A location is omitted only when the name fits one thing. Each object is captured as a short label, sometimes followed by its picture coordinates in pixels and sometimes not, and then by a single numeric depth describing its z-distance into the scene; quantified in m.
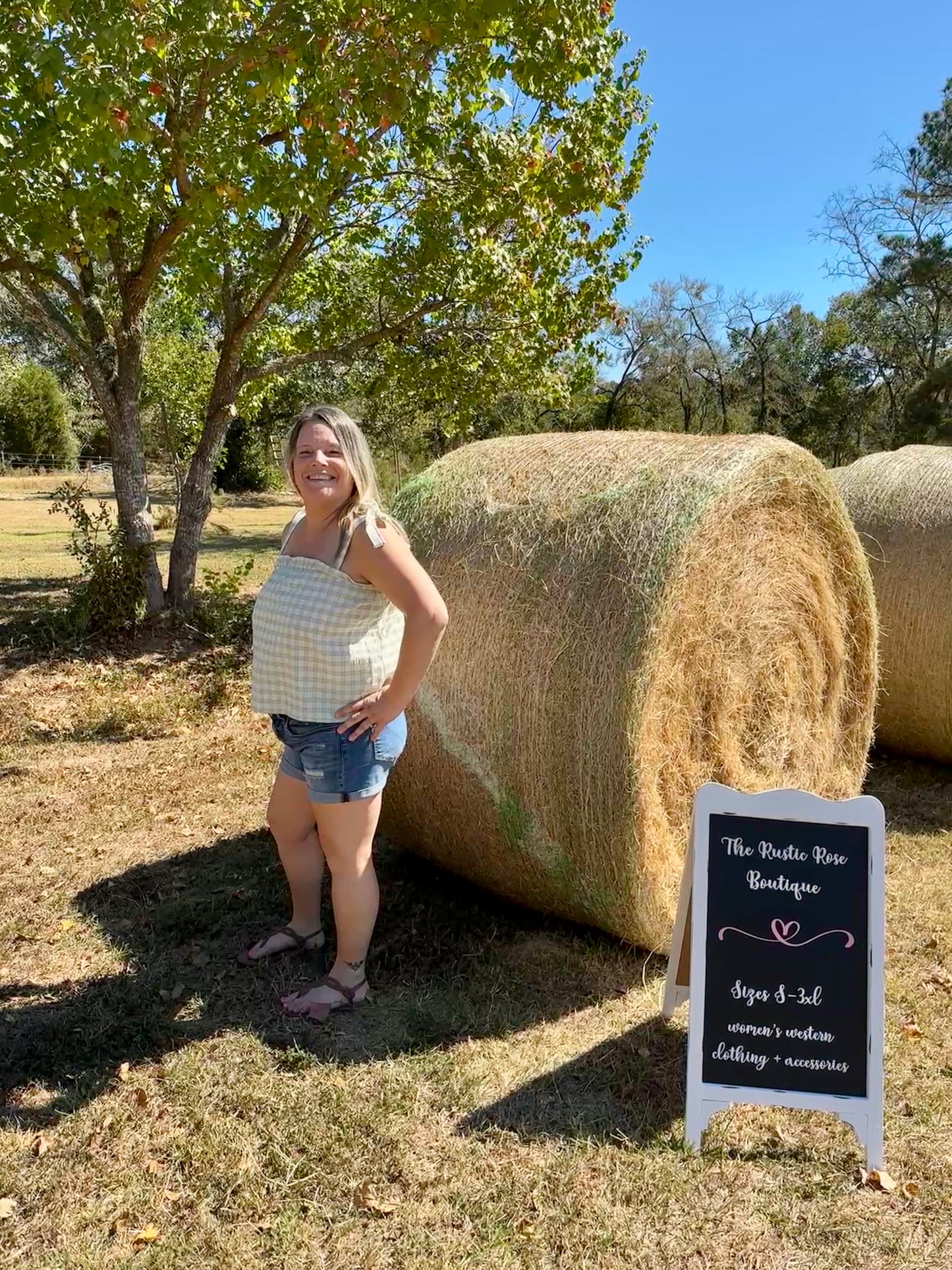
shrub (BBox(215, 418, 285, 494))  31.41
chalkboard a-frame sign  2.94
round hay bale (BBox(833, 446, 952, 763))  6.16
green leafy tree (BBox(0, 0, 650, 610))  5.89
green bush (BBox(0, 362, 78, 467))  36.91
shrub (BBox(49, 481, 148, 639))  8.86
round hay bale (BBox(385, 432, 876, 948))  3.49
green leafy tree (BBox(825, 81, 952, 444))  28.16
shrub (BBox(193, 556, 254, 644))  9.18
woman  3.12
